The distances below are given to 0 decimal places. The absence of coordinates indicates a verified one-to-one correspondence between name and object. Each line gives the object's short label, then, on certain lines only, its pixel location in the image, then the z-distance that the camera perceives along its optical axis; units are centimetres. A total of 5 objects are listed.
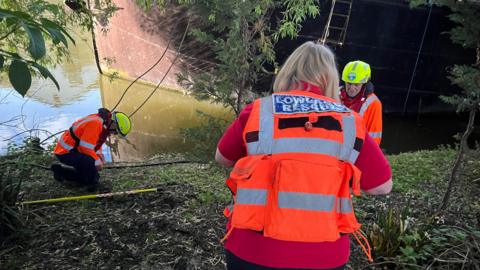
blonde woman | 142
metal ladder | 1090
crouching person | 438
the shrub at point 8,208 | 303
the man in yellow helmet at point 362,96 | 362
